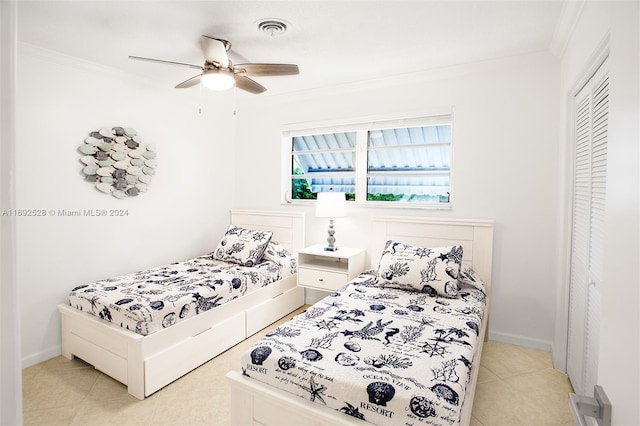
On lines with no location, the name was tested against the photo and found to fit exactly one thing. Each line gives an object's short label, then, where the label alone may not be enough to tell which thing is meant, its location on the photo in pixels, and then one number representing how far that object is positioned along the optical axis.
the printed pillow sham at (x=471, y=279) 2.69
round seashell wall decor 2.89
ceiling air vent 2.23
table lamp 3.37
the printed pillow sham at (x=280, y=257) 3.58
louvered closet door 1.84
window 3.29
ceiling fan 2.20
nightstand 3.23
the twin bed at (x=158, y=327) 2.19
